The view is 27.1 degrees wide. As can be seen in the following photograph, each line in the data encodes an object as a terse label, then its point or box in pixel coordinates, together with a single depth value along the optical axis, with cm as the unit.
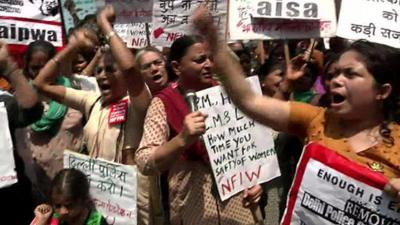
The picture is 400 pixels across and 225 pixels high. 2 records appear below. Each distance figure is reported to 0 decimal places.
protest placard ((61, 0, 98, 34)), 678
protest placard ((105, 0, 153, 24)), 538
